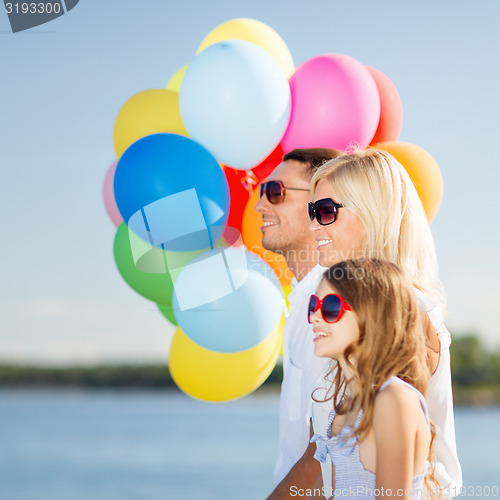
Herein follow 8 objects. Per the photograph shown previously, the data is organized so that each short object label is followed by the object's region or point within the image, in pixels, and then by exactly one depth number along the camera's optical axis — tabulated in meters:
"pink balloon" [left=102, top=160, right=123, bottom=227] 3.30
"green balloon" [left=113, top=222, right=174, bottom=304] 2.92
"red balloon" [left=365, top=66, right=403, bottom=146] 3.13
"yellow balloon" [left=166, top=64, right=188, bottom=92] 3.46
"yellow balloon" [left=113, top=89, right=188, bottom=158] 3.04
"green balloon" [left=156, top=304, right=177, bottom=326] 3.15
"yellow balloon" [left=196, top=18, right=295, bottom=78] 3.20
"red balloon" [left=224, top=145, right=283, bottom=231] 3.12
